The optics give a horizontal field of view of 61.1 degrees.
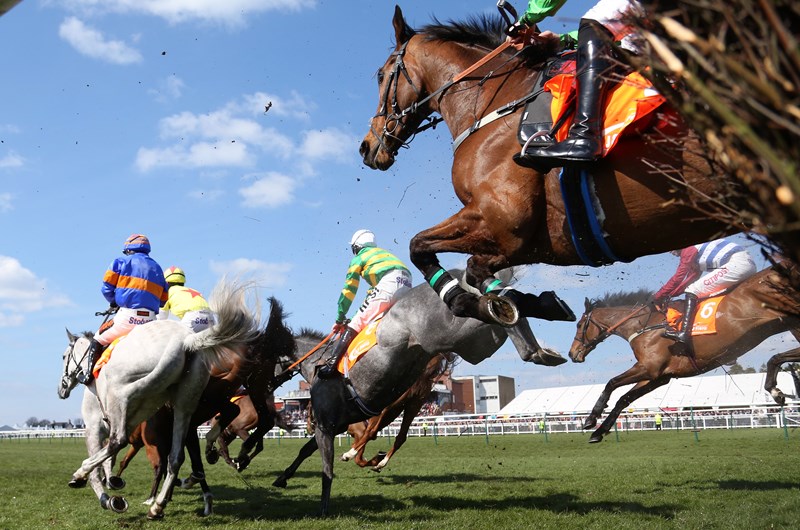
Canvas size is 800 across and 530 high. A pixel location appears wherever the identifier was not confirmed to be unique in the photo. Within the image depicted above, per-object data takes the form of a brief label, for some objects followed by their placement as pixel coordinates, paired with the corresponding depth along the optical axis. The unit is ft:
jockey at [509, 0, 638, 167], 12.17
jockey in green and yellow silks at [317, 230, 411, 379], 28.32
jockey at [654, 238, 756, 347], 32.22
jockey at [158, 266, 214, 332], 29.71
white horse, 22.68
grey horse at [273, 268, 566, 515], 22.89
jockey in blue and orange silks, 25.52
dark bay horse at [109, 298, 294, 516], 26.84
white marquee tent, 95.53
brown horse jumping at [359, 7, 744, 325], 12.06
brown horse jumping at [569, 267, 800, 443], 30.66
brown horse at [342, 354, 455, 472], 34.50
